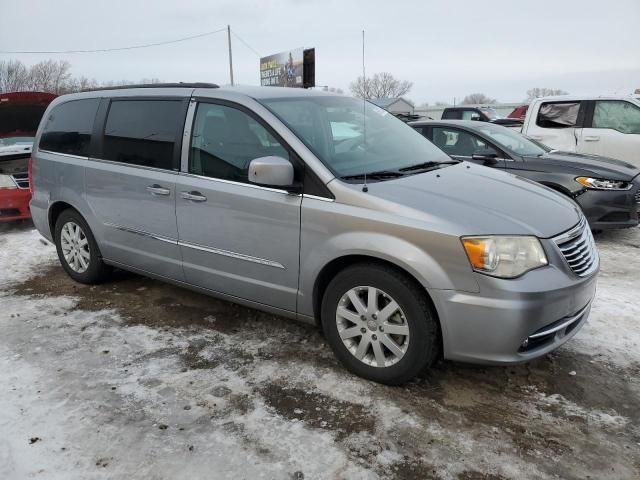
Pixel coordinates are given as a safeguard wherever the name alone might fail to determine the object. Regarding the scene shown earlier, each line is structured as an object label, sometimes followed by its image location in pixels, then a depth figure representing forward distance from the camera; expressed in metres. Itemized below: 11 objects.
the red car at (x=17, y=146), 6.85
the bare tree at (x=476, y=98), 81.19
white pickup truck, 8.22
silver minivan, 2.70
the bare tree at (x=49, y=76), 50.00
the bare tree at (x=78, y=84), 50.45
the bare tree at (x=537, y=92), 67.49
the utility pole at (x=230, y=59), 37.69
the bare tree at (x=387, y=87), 68.48
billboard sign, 38.22
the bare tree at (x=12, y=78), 48.81
